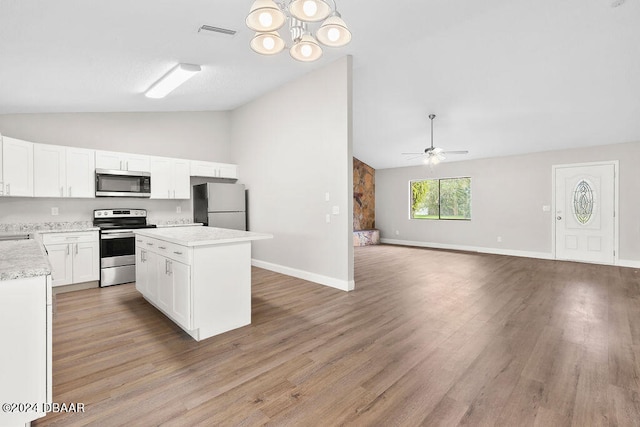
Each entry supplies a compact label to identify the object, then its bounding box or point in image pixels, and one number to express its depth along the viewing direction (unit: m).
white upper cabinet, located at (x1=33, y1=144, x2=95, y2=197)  4.12
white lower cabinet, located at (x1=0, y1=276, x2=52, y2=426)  1.42
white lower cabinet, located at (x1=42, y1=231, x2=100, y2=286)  4.03
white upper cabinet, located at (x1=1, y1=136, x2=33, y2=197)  3.70
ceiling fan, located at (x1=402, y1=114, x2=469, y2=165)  5.66
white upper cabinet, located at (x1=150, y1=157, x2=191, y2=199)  5.24
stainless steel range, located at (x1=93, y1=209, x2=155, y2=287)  4.42
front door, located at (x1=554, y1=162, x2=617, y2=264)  6.17
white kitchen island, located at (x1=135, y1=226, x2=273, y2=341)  2.62
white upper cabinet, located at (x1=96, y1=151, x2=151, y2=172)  4.66
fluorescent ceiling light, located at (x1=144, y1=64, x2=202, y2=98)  3.70
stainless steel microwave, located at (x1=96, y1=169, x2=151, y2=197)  4.63
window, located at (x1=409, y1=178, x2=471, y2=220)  8.43
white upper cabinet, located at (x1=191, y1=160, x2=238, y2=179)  5.82
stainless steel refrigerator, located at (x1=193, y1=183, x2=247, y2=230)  5.63
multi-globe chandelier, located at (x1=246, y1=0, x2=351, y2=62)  1.91
